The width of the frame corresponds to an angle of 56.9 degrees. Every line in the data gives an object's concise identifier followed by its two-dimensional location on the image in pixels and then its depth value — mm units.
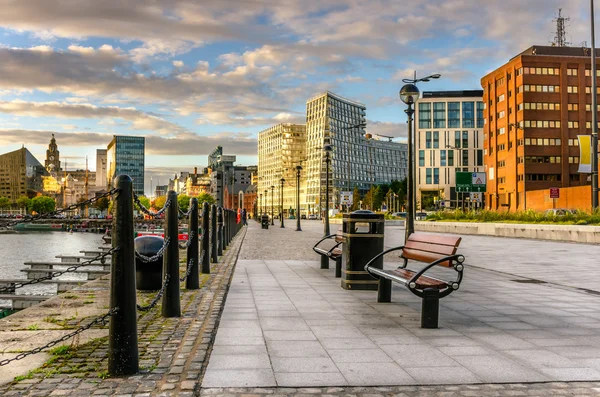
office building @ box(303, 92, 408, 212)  182750
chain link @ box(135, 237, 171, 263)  6095
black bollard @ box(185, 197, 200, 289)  9555
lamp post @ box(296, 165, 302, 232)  46922
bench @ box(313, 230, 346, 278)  11706
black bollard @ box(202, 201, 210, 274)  12609
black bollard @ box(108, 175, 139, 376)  4594
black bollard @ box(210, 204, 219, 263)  14515
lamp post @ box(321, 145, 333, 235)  31062
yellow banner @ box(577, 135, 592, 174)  31016
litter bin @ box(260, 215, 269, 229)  55094
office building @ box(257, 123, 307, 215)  191000
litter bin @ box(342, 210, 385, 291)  9406
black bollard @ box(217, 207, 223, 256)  19338
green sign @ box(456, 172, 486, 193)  57156
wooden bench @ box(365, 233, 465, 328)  6621
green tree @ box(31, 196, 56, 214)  182762
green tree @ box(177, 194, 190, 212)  181725
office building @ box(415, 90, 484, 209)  121750
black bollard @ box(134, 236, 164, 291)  9875
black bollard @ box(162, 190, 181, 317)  7035
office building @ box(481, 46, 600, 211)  81438
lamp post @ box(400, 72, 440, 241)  17078
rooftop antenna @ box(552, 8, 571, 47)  104188
